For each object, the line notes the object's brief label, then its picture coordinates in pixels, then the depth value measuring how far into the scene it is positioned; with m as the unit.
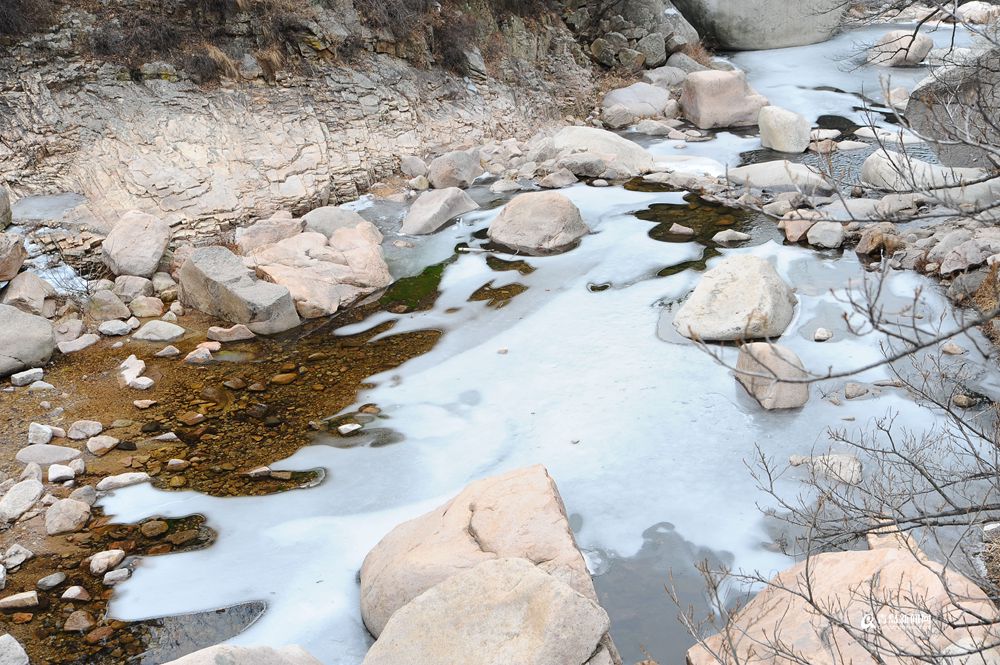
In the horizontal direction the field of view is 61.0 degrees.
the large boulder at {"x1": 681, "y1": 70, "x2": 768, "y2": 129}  13.97
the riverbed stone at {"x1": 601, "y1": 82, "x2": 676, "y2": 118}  14.71
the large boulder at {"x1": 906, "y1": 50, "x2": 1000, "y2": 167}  8.16
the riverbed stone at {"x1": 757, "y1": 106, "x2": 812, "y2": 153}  12.40
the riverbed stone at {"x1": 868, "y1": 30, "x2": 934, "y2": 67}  16.09
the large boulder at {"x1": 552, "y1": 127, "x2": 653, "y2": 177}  11.73
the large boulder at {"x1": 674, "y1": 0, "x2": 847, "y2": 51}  17.83
